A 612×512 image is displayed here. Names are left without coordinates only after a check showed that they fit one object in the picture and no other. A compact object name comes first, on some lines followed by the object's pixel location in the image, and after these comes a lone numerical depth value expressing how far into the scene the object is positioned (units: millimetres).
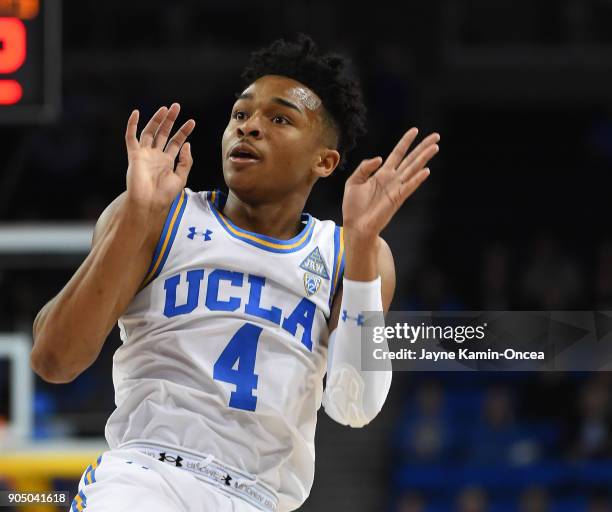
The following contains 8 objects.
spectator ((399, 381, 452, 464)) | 17547
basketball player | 6133
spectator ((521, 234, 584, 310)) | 18703
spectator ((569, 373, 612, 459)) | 16875
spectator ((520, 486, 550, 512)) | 16547
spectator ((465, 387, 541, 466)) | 17266
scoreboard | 9234
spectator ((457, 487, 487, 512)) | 16578
